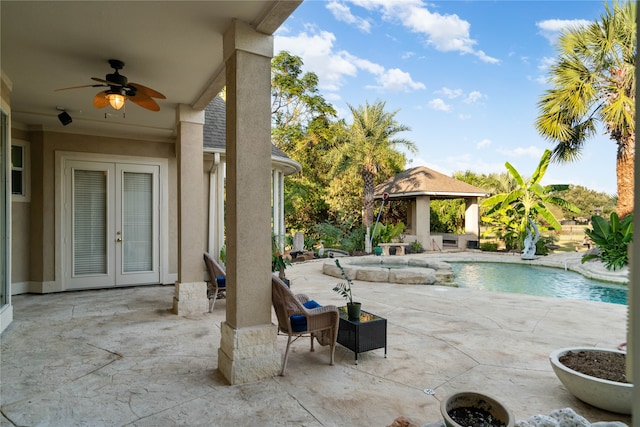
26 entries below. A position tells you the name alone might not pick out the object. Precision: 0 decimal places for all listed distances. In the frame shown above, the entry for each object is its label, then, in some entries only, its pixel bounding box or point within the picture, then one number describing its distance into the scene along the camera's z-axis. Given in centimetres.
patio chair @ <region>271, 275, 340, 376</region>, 338
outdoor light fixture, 576
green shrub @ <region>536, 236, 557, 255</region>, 1433
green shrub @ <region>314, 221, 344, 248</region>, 1540
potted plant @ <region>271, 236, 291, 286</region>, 601
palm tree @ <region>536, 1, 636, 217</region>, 910
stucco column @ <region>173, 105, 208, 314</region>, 545
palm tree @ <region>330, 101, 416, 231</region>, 1619
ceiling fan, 408
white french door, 719
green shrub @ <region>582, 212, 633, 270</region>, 891
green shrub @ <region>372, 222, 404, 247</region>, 1527
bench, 1458
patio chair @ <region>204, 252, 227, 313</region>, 550
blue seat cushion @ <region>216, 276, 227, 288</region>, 550
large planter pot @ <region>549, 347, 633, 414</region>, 257
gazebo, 1617
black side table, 360
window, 673
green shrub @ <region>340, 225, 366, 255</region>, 1495
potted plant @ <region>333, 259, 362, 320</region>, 375
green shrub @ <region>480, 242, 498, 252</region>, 1575
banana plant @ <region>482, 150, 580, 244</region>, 1360
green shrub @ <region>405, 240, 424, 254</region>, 1537
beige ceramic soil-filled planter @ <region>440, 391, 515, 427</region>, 182
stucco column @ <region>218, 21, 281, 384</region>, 322
